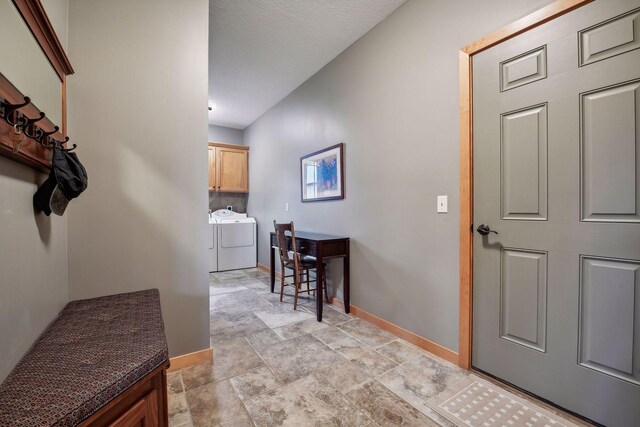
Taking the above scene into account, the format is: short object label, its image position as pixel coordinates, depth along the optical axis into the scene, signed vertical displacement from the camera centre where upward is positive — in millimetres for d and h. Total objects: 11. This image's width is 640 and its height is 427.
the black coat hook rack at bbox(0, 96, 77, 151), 859 +319
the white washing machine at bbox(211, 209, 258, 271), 4762 -509
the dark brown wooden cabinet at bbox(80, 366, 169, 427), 798 -634
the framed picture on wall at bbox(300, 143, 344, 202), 3012 +442
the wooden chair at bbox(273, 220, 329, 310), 2906 -534
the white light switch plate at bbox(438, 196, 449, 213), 1961 +45
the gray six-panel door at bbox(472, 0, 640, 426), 1255 -3
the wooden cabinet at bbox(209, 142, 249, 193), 5039 +842
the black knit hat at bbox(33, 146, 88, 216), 1149 +125
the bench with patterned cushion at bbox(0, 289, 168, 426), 692 -488
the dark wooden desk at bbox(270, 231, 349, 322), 2691 -392
